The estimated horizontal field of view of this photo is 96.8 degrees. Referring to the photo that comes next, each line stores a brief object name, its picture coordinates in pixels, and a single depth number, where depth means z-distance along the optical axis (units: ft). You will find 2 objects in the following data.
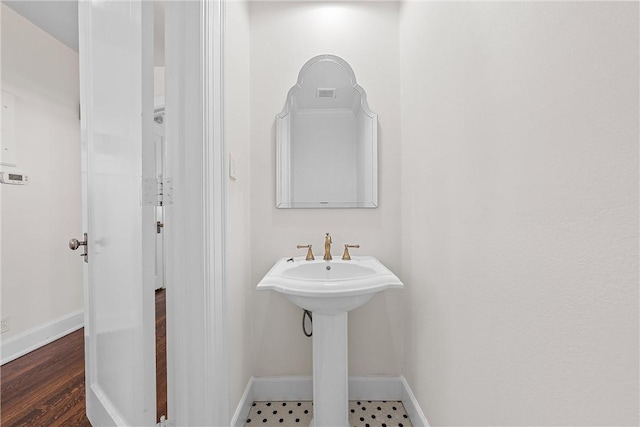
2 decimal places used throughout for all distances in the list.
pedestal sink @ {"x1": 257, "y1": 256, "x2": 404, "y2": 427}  3.61
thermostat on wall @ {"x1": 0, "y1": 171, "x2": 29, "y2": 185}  6.53
